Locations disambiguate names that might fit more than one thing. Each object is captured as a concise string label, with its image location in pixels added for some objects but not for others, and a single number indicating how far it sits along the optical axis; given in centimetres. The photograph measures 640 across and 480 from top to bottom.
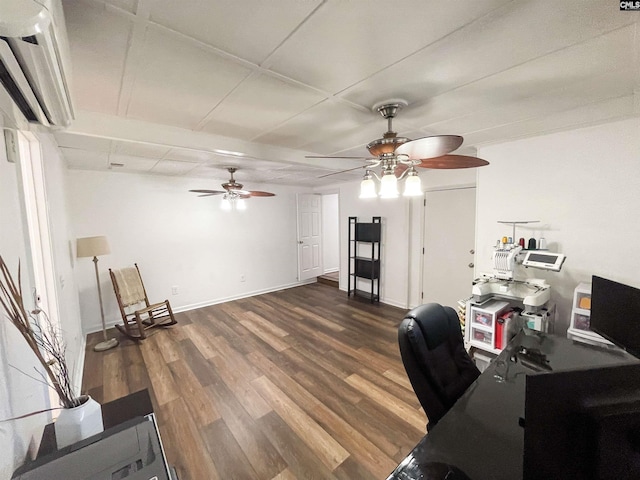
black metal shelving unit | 468
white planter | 98
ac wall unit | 54
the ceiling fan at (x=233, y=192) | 355
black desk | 81
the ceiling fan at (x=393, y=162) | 154
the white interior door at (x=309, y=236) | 577
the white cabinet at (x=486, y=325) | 206
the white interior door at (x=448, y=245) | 356
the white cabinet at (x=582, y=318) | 195
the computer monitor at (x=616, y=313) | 142
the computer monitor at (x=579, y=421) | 57
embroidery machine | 202
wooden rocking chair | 337
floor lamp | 306
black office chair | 115
